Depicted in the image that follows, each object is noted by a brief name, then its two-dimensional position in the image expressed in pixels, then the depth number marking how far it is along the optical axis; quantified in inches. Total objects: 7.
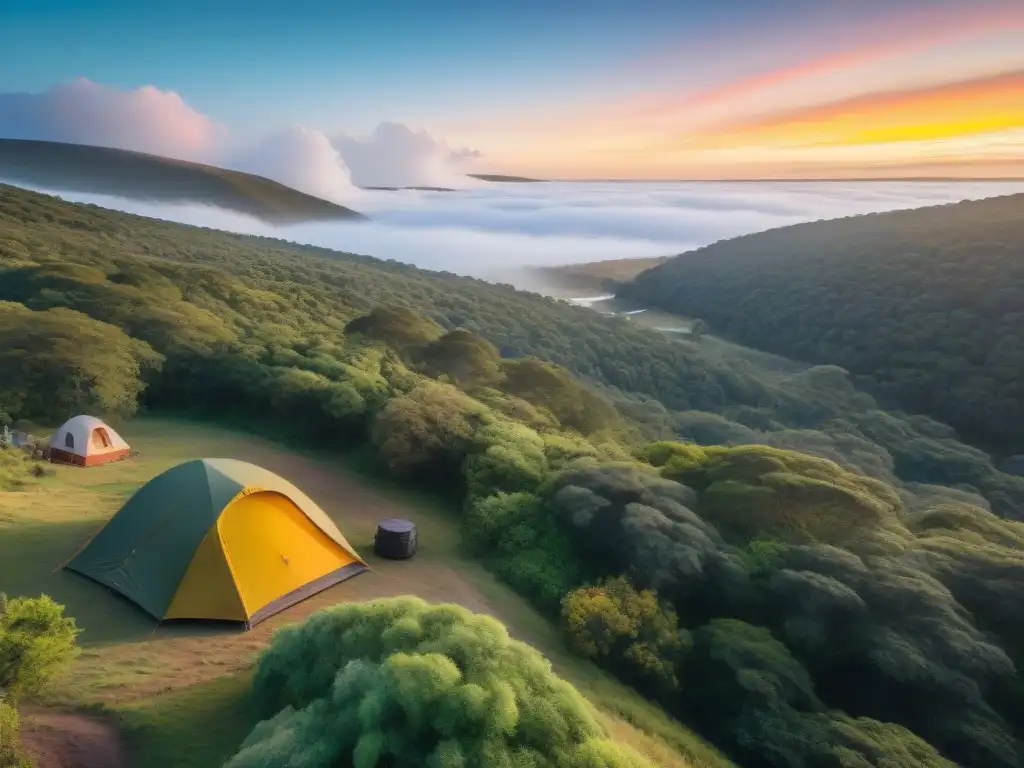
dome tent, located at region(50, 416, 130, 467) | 703.4
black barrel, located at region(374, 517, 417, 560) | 582.9
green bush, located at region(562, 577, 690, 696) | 502.6
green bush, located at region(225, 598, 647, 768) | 246.7
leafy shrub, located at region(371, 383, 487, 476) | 780.0
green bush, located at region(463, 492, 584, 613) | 577.3
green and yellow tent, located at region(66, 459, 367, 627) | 434.9
